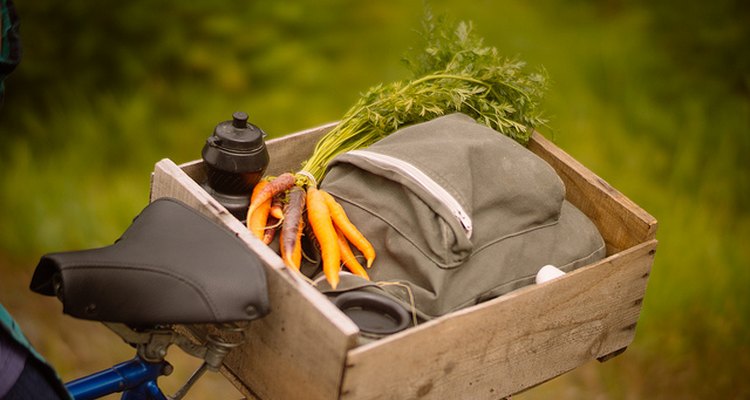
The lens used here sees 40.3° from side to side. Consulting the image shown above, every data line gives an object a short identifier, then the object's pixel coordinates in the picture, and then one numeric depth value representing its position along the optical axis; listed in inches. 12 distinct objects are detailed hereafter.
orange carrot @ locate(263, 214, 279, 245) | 80.0
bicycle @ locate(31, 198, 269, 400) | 65.2
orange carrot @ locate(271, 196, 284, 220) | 81.4
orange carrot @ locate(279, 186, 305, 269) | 77.0
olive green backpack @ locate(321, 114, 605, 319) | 77.0
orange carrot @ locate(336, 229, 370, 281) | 79.3
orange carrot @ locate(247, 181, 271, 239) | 79.5
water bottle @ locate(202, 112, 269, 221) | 78.8
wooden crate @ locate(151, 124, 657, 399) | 66.7
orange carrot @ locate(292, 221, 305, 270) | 78.0
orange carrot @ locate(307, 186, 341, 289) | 75.9
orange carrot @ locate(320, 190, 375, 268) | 79.3
